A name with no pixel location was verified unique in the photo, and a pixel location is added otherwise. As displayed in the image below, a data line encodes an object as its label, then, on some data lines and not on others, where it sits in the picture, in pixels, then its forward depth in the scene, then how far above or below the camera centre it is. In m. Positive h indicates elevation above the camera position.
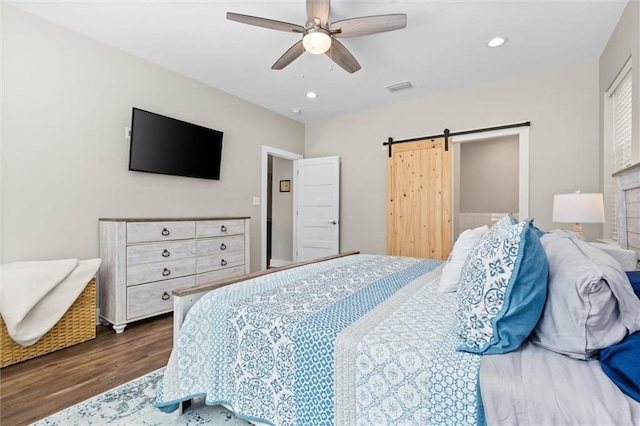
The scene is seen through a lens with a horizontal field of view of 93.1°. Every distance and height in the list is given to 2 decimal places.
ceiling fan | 2.09 +1.37
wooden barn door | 3.96 +0.24
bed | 0.80 -0.43
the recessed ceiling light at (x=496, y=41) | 2.76 +1.63
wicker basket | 2.06 -0.92
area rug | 1.49 -1.02
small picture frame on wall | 5.88 +0.59
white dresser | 2.64 -0.45
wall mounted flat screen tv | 3.06 +0.75
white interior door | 4.81 +0.14
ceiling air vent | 3.73 +1.64
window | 2.48 +0.85
